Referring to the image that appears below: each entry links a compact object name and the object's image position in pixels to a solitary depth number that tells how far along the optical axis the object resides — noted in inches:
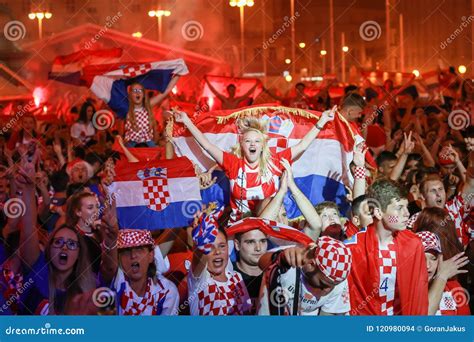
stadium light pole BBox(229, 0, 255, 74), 543.8
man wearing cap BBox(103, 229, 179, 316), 247.9
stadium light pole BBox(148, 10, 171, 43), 595.7
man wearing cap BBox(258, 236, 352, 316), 215.9
